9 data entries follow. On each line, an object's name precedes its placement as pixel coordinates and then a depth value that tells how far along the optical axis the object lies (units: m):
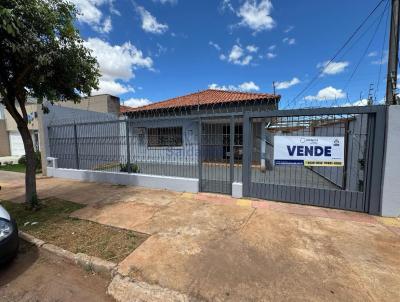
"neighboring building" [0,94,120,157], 19.23
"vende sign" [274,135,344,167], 4.93
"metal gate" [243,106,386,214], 4.52
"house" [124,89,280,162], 6.16
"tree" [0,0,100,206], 3.83
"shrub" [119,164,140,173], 7.83
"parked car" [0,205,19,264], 2.73
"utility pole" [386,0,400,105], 4.51
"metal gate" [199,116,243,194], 5.86
